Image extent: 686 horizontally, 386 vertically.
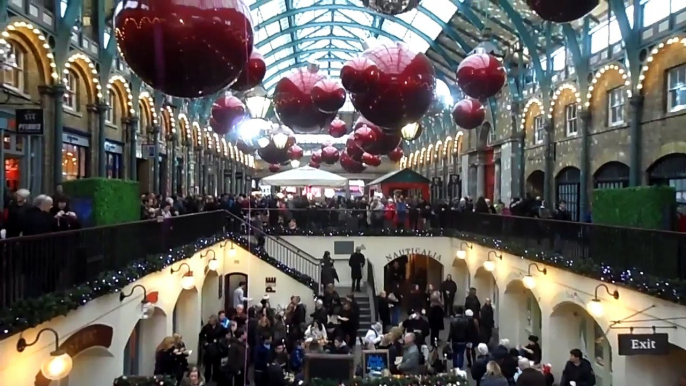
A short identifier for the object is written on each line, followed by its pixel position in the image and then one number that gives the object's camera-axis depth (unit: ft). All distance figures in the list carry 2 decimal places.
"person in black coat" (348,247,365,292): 74.90
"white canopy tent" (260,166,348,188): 77.25
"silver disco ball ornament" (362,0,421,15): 23.11
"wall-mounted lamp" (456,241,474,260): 74.64
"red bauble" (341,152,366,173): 74.74
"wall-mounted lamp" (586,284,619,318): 37.34
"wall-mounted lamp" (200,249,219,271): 61.77
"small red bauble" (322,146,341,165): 71.10
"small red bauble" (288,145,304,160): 73.31
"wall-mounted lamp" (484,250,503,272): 62.48
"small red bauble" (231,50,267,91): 28.63
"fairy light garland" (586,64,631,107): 60.49
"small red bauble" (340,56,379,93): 23.43
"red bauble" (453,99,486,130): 39.29
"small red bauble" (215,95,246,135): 39.04
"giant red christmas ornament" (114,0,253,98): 12.97
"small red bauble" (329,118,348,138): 54.65
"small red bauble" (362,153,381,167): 66.23
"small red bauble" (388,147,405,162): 63.50
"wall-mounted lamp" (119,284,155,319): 38.22
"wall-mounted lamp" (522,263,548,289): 50.05
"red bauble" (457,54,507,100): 30.50
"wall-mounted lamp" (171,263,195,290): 49.18
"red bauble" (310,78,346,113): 28.66
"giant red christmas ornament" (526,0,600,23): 20.63
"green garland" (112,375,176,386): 31.14
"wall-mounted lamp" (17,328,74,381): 23.80
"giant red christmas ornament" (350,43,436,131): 23.21
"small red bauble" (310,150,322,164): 88.63
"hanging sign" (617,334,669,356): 30.53
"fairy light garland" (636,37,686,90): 52.37
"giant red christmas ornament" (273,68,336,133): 29.76
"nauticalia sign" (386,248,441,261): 81.20
